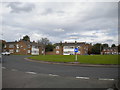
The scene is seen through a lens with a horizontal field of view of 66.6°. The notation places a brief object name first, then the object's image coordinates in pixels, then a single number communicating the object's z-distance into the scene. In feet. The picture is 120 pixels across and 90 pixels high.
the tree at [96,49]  215.82
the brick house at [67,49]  190.60
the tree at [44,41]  242.61
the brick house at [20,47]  162.38
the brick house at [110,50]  267.80
